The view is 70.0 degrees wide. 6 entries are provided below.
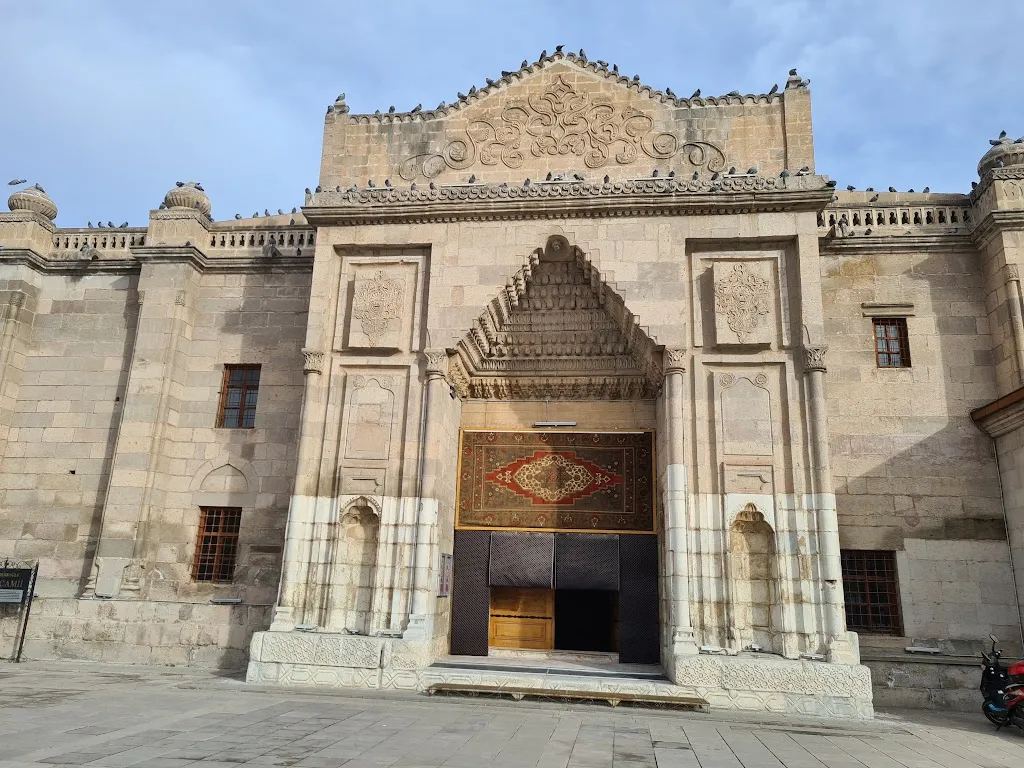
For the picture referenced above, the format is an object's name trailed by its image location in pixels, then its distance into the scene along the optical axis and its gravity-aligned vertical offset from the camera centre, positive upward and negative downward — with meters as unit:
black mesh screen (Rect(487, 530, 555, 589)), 12.91 +0.37
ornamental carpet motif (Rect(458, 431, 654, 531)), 13.13 +1.77
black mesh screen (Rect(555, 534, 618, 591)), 12.81 +0.37
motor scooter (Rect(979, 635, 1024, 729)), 9.30 -1.18
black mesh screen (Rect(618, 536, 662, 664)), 12.45 -0.27
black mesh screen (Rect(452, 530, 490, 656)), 12.63 -0.28
